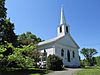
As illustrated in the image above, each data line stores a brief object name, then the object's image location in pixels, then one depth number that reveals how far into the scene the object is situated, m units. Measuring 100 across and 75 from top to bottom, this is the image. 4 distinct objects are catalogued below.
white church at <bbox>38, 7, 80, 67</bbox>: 16.49
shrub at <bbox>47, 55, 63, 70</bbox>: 12.31
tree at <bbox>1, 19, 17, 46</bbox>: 11.38
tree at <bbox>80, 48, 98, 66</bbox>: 34.19
